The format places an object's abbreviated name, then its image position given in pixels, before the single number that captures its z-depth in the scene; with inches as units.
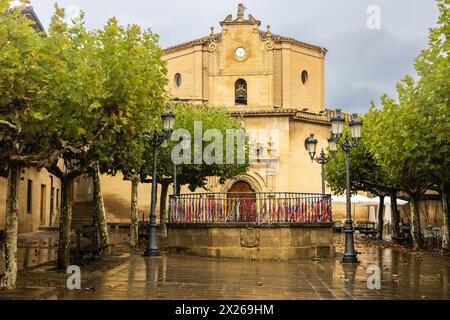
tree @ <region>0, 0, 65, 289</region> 394.6
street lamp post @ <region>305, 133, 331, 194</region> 926.2
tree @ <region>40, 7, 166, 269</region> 450.3
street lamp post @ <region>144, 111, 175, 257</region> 711.1
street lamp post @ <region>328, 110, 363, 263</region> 660.0
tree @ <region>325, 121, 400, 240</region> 1152.7
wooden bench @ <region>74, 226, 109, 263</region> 581.9
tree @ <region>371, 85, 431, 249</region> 770.9
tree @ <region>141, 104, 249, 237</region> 1112.8
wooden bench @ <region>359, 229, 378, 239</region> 1252.5
